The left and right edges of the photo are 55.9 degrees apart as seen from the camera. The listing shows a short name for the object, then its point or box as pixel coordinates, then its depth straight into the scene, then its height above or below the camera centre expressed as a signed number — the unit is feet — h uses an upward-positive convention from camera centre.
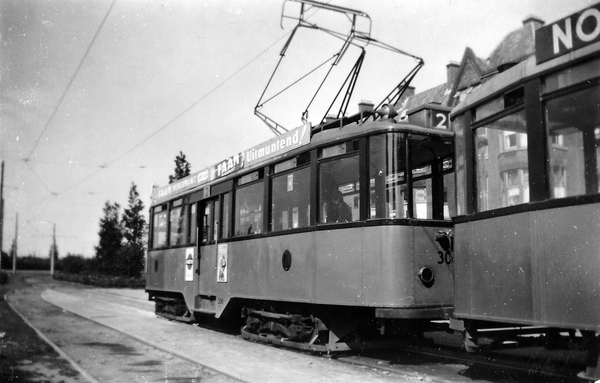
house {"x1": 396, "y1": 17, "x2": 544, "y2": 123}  67.00 +28.09
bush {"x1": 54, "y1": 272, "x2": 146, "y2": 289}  140.46 -5.81
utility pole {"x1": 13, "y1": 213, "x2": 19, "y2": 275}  142.94 +7.59
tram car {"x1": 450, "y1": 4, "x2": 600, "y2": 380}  14.55 +1.75
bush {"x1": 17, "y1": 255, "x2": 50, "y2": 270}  280.76 -2.84
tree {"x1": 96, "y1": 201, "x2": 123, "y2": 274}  202.63 +6.92
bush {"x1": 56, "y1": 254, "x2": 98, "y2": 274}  199.21 -2.03
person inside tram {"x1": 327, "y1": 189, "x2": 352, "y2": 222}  24.46 +2.14
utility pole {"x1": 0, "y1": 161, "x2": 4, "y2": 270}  55.88 +4.77
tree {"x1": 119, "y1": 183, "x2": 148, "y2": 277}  163.43 +8.10
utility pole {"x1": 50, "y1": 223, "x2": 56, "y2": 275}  202.51 +7.11
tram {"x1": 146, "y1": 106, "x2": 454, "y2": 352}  22.57 +1.13
